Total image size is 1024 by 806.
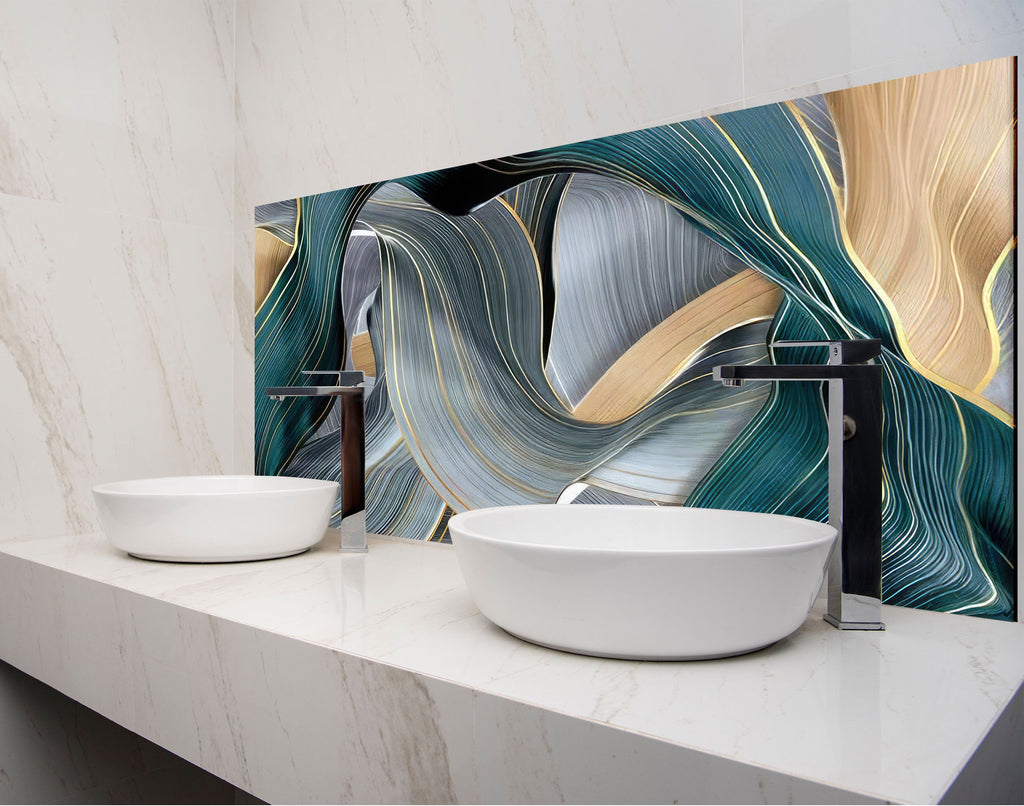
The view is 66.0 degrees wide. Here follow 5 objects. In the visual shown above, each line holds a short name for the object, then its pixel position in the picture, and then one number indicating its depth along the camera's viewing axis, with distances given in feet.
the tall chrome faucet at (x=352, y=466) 4.99
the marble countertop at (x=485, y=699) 2.16
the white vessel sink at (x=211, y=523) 4.47
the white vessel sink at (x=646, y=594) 2.62
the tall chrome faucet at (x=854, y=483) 3.22
